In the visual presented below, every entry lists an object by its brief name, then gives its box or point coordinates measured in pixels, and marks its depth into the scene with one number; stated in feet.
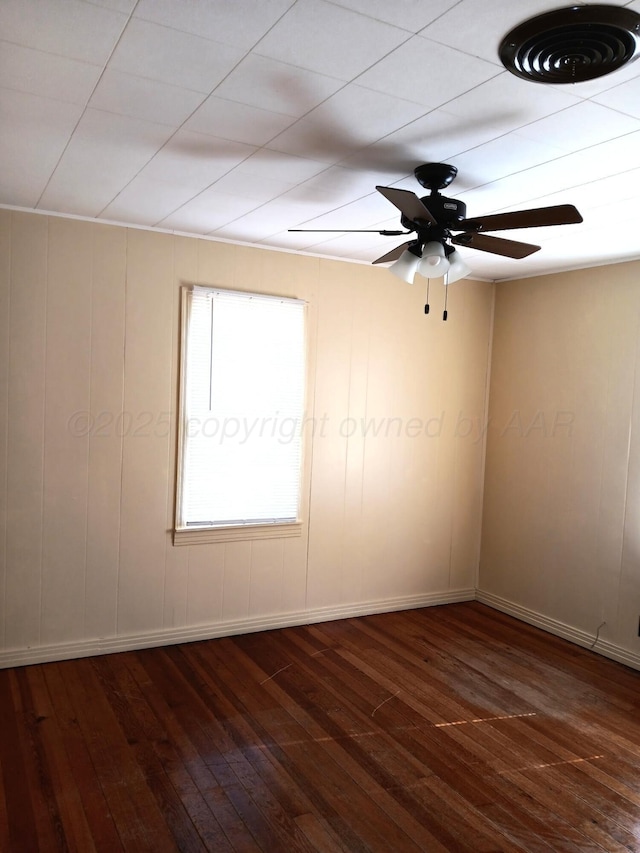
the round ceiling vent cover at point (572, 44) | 5.62
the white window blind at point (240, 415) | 14.37
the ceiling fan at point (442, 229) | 8.58
